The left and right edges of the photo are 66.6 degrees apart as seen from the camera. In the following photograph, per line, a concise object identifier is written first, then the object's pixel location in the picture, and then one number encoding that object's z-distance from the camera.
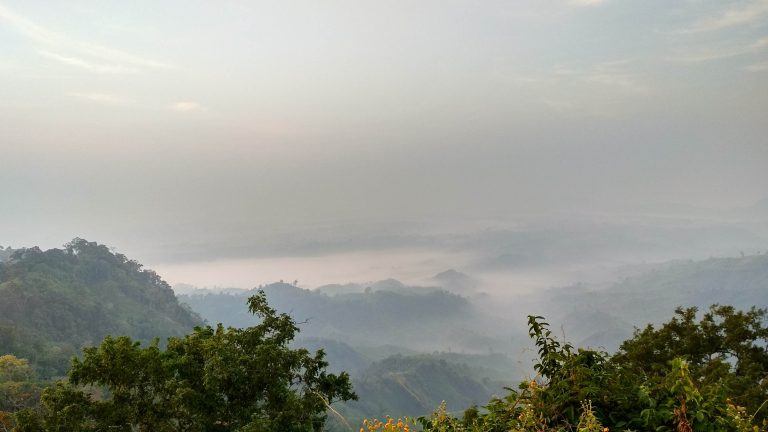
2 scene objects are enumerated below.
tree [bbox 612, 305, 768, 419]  31.17
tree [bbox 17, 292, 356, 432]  17.14
